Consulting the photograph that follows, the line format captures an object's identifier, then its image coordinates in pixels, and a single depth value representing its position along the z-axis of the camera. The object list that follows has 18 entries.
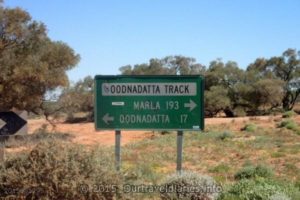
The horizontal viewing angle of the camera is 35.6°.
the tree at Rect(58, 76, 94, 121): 30.88
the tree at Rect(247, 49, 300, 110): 65.36
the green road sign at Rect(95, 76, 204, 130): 7.87
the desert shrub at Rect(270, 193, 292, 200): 6.49
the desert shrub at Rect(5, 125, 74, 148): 18.47
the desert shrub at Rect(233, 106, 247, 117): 57.22
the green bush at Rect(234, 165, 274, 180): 11.19
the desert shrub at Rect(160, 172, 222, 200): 7.09
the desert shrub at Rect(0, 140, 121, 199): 6.32
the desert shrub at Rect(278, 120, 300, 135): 30.93
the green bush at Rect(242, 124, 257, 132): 32.07
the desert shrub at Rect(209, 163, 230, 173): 13.32
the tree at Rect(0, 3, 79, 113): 25.05
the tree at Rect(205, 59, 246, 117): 57.84
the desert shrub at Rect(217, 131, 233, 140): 25.58
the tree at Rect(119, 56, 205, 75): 68.38
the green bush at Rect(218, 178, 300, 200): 6.79
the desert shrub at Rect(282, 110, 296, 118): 42.28
